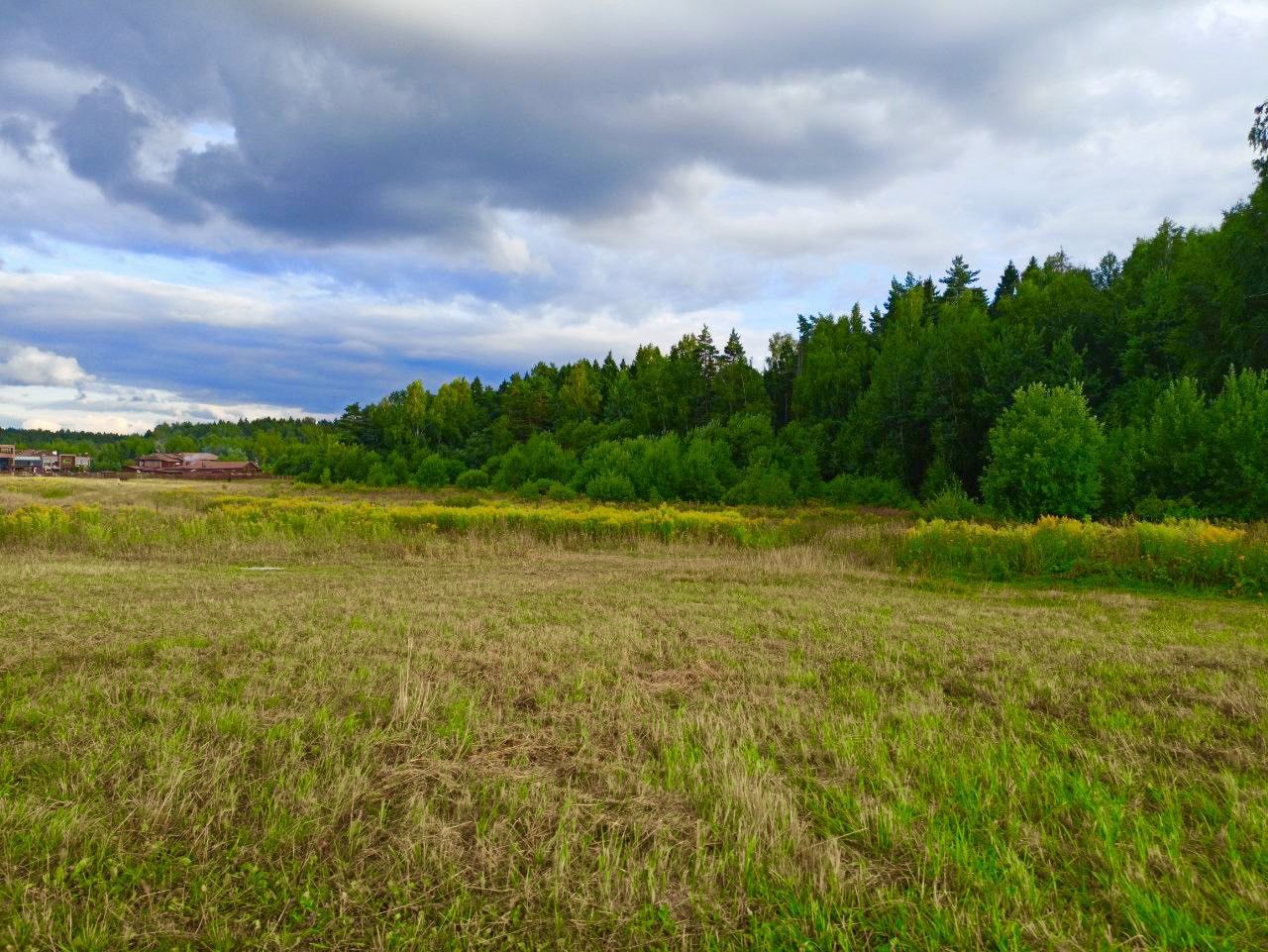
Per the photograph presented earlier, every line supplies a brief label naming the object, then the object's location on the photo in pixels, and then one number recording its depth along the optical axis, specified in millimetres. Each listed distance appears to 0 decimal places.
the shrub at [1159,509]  23136
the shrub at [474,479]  65000
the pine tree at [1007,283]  62478
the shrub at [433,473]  67938
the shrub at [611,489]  48250
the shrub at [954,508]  29141
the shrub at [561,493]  50875
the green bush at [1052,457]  26547
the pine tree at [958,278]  66956
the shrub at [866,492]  44094
